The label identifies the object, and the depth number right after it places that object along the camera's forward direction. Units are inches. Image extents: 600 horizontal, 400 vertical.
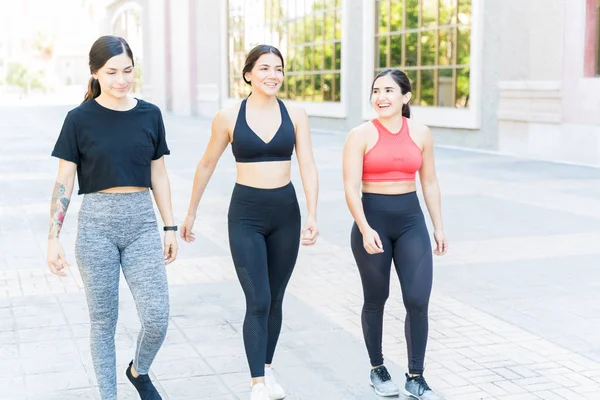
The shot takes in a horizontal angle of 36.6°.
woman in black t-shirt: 156.6
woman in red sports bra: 177.5
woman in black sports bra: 173.6
